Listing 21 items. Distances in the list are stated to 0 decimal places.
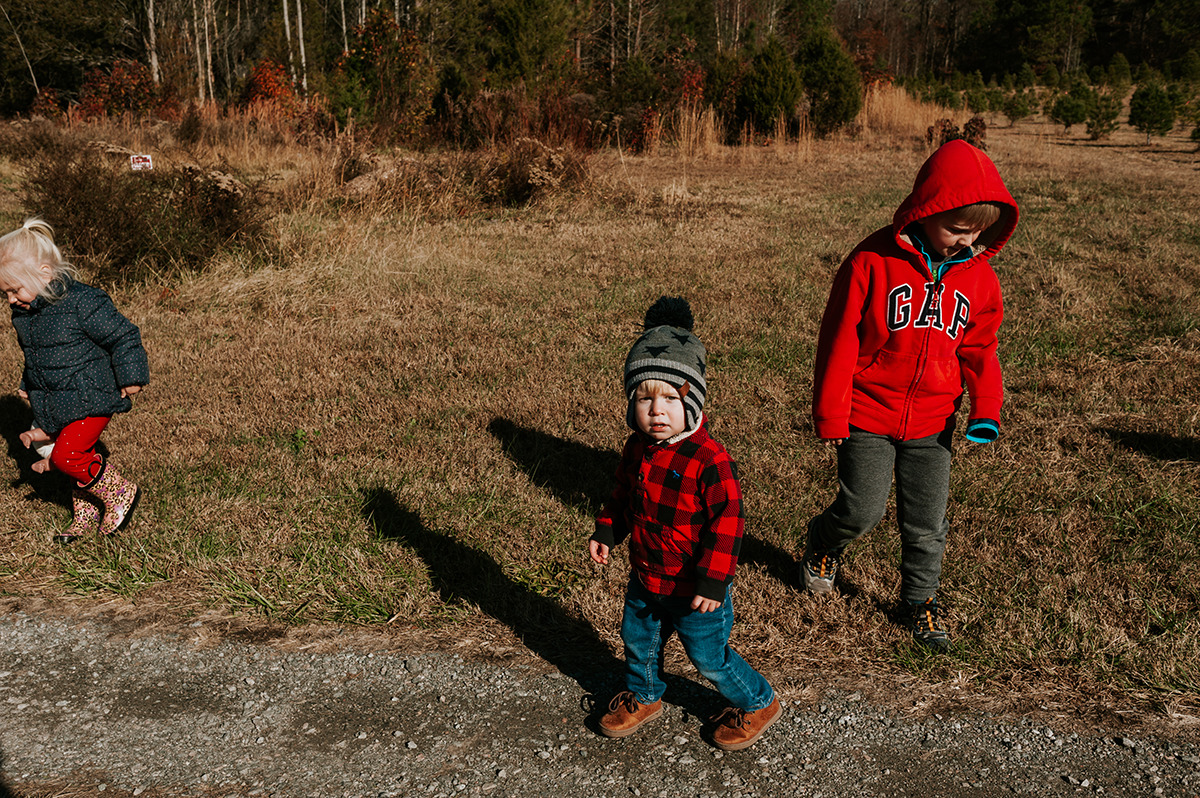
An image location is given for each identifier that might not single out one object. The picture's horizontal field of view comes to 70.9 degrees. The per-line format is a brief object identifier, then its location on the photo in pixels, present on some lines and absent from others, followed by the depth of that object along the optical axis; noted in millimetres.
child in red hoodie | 2666
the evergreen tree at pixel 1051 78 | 29481
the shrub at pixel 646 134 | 16656
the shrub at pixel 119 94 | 21469
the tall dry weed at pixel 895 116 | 19531
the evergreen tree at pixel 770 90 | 17953
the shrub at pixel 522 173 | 11016
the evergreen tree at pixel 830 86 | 19281
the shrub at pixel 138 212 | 7430
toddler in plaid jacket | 2240
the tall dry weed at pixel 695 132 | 16359
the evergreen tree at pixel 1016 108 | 22297
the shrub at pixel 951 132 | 13070
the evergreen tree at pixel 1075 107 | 20094
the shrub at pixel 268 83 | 26172
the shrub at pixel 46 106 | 23242
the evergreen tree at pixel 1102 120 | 19141
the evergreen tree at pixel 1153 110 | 18406
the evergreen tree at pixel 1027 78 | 29688
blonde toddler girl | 3490
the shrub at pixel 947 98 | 23297
